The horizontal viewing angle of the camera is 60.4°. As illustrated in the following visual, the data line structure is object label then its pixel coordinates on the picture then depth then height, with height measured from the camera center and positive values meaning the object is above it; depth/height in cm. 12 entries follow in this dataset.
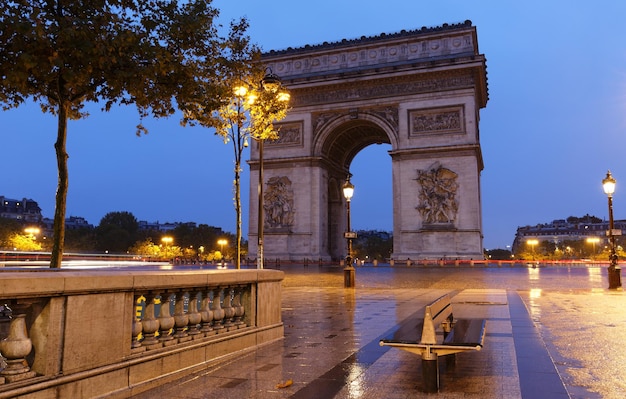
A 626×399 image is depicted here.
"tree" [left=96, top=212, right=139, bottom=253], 9462 +368
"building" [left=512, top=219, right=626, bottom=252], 16250 +809
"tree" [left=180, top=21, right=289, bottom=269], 1309 +424
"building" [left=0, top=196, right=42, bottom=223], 11256 +1051
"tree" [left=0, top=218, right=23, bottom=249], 6556 +364
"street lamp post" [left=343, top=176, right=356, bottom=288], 1947 -8
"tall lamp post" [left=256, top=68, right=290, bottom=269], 1487 +462
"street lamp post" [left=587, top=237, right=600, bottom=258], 11100 +304
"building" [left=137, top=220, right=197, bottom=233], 16480 +1063
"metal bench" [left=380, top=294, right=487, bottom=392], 488 -80
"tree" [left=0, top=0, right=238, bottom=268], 812 +324
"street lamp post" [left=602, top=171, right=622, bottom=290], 1789 +26
